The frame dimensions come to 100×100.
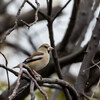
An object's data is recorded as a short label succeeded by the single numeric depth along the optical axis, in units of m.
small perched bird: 8.41
